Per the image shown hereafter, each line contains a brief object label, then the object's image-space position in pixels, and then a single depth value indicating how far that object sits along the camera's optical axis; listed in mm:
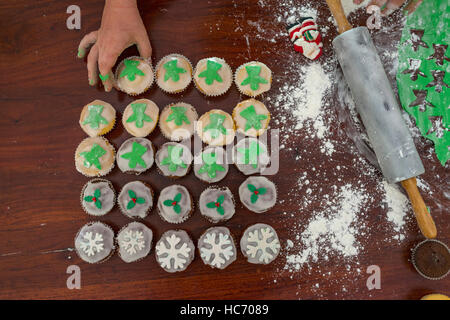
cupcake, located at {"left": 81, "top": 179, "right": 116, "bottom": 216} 597
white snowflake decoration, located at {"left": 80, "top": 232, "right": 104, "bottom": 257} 593
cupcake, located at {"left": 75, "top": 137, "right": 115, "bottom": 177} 597
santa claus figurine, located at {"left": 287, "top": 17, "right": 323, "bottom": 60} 618
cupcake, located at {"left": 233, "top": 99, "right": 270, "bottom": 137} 604
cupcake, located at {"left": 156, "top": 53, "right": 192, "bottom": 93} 604
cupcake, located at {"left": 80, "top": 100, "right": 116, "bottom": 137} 603
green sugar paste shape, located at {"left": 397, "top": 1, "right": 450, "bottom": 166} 630
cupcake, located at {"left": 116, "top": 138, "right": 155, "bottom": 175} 597
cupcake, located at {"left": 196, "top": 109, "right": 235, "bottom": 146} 601
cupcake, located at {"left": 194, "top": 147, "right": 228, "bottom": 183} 594
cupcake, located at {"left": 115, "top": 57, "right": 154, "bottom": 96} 611
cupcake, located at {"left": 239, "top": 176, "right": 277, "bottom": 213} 594
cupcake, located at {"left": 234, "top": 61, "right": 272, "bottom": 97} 606
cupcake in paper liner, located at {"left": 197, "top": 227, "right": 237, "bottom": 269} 589
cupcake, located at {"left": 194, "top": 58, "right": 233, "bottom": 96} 602
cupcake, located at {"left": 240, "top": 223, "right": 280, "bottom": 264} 590
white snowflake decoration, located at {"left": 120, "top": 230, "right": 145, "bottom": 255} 592
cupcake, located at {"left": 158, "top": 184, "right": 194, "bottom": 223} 590
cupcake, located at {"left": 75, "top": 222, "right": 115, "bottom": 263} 593
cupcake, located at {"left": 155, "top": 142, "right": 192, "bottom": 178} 597
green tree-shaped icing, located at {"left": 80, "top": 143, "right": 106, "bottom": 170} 595
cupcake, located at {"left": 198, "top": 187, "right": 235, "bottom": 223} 593
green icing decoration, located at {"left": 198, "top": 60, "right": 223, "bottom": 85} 601
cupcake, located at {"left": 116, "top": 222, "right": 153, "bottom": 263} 592
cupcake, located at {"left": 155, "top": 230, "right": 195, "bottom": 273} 590
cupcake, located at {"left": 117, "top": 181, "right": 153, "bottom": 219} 595
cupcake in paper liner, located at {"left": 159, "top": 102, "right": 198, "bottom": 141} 598
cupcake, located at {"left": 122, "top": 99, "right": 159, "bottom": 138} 603
